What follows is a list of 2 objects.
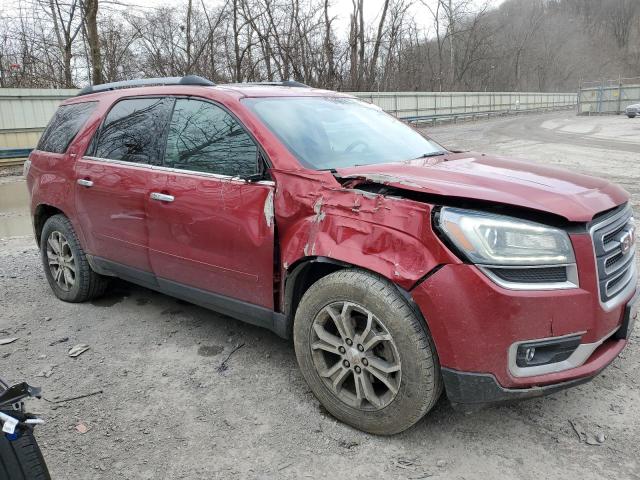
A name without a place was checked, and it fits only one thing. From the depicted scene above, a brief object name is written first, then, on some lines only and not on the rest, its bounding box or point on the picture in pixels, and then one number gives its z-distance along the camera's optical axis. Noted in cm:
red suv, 221
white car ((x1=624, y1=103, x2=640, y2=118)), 2855
